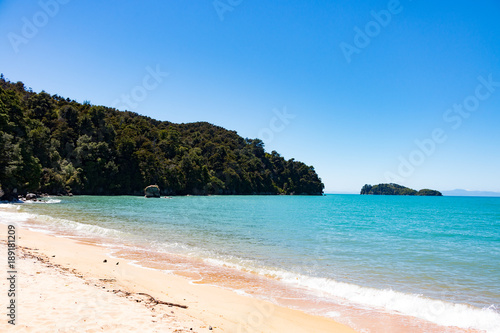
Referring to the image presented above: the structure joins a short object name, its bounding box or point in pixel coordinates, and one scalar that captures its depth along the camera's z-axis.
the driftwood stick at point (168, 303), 7.23
